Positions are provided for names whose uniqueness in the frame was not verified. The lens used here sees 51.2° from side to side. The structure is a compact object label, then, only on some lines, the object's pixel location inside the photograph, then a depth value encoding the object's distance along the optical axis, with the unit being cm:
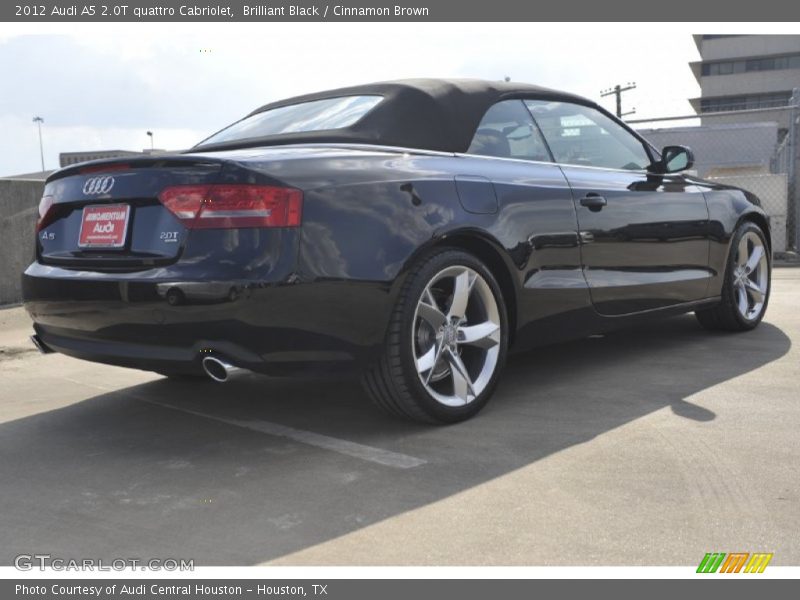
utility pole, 3322
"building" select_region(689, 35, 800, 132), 6306
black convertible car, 290
